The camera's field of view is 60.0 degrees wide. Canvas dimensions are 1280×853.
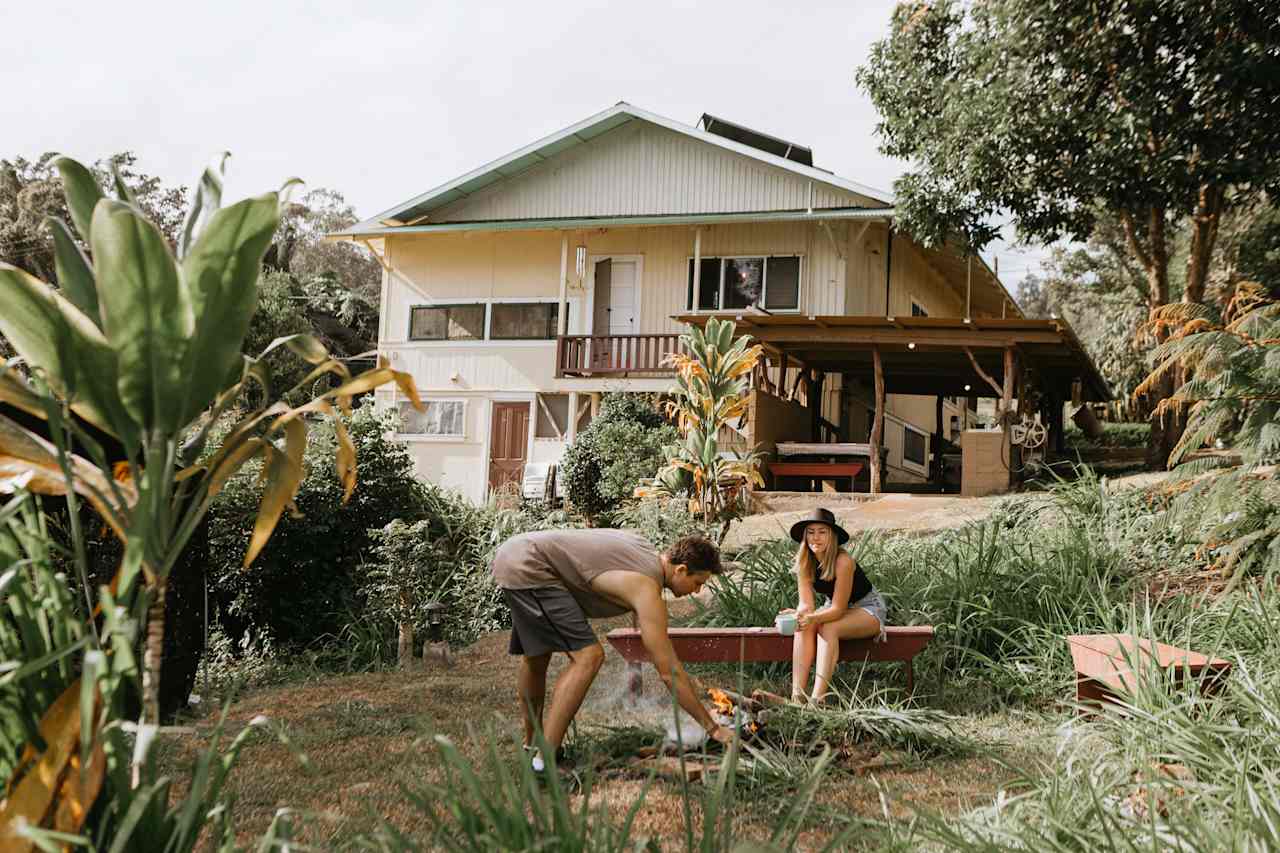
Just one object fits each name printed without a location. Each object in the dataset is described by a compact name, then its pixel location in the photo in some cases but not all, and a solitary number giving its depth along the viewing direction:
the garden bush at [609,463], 16.30
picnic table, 18.08
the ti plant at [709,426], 12.24
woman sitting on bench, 6.35
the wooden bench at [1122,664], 5.20
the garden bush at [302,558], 10.53
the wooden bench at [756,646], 6.48
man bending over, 5.07
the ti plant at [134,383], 2.28
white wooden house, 21.84
